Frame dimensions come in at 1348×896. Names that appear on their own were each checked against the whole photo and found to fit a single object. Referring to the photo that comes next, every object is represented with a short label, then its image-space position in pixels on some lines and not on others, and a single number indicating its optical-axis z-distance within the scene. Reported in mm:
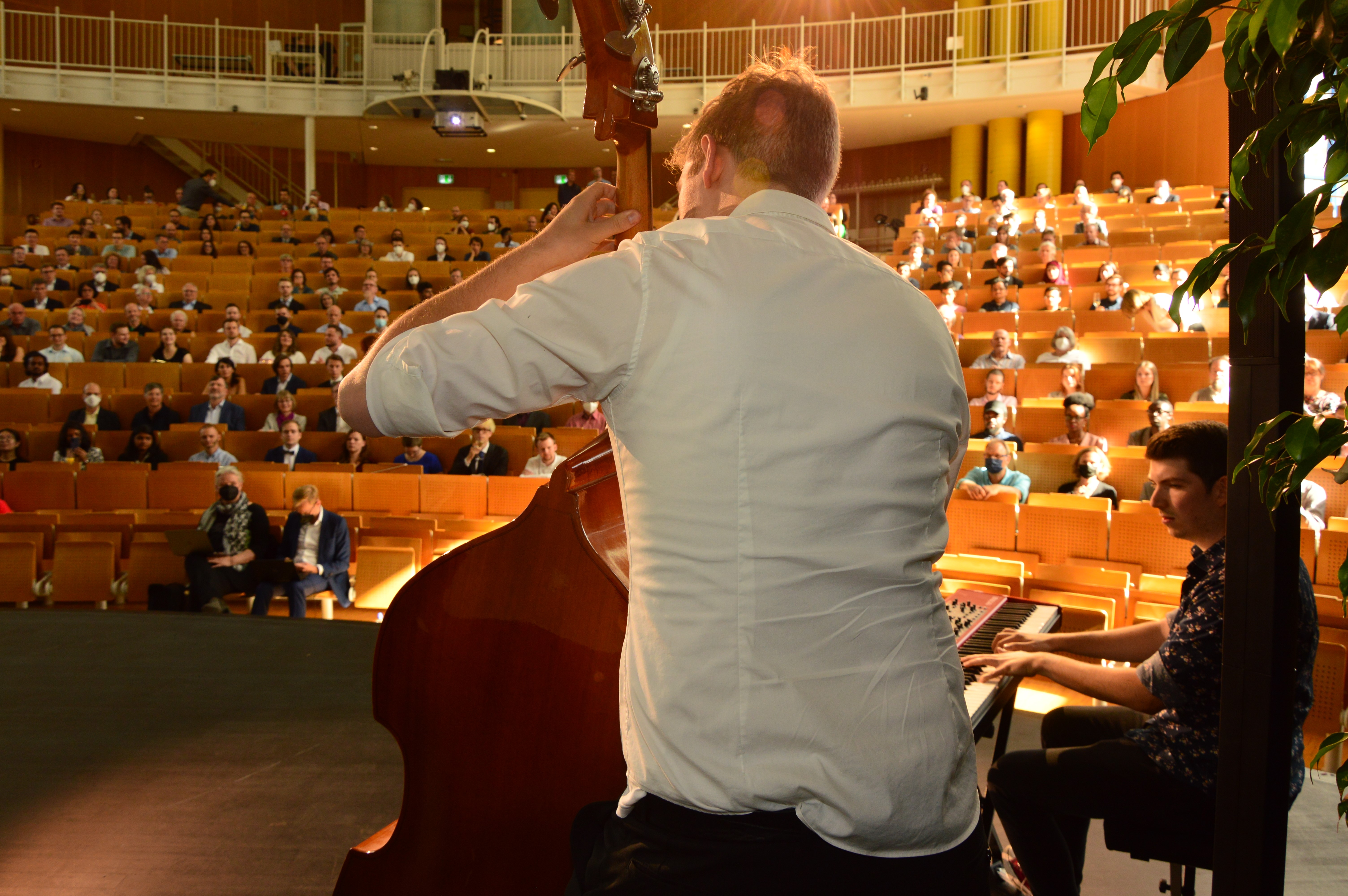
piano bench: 1622
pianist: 1604
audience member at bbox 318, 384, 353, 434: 7062
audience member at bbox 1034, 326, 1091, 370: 7242
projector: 14156
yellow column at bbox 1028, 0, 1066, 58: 13500
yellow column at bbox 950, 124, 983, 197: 14977
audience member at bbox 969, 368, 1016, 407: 6535
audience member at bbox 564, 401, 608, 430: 6863
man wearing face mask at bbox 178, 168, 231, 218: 13859
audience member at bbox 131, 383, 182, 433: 7086
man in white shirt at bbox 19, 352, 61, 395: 7738
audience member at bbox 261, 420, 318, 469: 6414
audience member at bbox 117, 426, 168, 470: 6426
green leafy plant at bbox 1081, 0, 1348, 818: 811
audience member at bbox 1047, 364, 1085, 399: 6645
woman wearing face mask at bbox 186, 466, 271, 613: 4703
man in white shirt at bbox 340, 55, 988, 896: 781
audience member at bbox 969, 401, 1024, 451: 6012
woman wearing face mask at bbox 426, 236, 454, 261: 11398
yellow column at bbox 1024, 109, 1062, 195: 14164
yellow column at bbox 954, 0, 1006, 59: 14273
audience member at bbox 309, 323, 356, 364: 8297
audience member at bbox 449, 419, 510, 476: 6156
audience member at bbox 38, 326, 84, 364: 8320
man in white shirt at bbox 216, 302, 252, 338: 8805
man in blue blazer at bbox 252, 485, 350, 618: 4832
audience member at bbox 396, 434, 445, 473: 6379
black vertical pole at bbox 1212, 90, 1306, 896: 1266
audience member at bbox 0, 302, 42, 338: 8852
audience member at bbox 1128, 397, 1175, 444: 5648
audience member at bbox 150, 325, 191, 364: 8305
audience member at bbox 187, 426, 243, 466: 6316
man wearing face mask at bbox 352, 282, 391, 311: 9586
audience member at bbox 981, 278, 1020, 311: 8594
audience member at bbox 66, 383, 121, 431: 6992
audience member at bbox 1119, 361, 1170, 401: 6359
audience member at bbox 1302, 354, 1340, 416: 5012
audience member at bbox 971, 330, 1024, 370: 7129
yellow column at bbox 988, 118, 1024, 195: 14453
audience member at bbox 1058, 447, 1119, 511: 5133
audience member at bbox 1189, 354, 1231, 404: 6035
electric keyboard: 1941
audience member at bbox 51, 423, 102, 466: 6422
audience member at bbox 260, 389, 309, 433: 7070
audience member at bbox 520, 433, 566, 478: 6047
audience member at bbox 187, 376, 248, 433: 7152
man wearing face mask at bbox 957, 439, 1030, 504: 5219
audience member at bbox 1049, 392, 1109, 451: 5844
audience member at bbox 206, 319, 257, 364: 8422
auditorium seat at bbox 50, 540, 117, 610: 4703
